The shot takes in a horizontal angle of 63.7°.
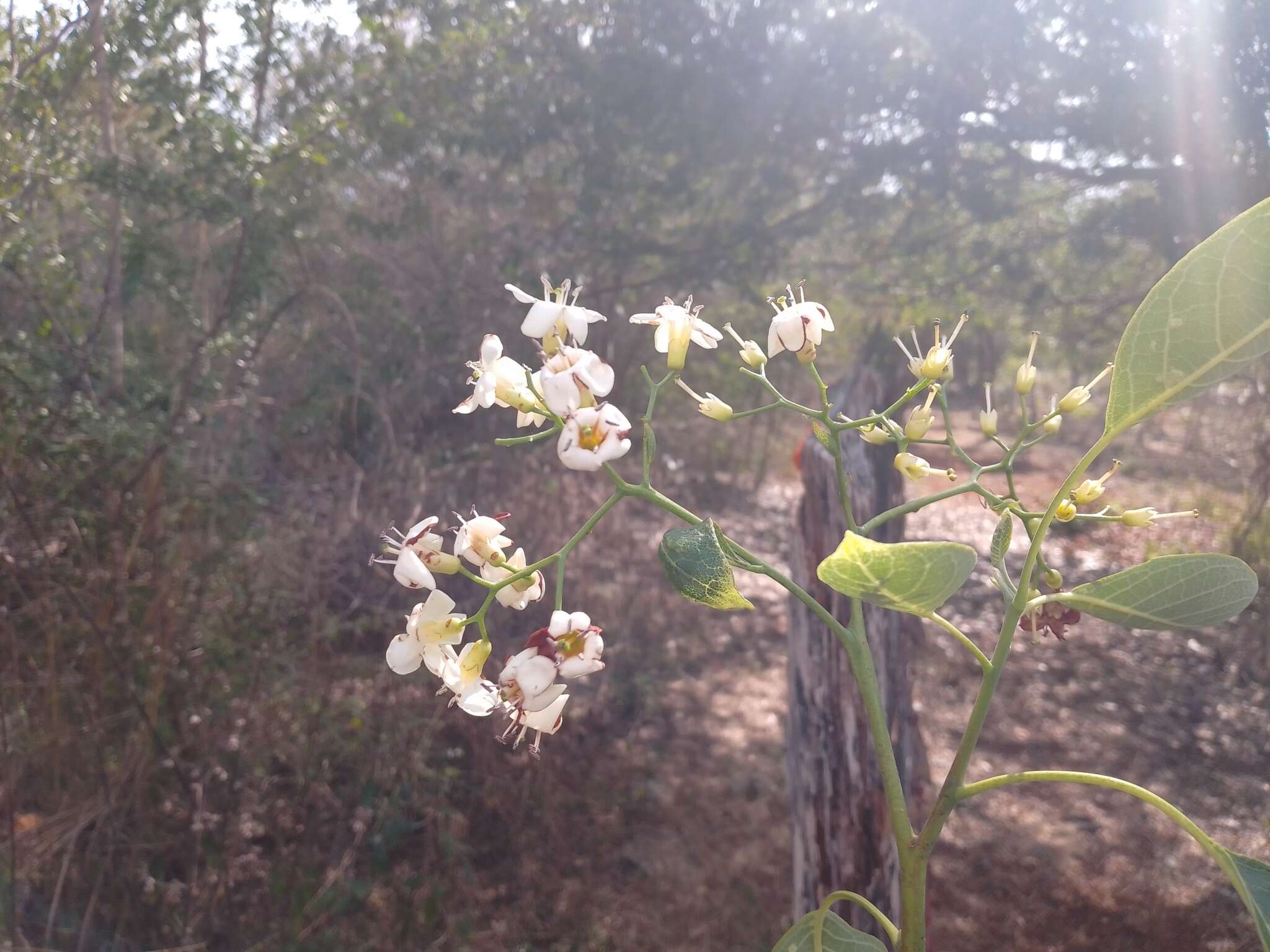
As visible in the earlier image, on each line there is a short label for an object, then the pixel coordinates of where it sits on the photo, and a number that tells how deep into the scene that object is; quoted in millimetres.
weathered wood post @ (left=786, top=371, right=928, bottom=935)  655
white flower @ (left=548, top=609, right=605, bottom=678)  224
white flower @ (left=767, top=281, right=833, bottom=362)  272
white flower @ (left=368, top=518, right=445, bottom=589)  235
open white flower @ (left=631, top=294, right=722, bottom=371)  267
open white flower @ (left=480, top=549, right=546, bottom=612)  248
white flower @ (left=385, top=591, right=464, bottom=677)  232
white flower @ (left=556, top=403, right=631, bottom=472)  218
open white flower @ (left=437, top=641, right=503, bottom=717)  234
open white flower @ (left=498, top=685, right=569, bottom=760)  237
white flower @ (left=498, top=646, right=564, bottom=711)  220
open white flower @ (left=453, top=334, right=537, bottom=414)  255
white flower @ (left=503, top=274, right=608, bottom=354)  248
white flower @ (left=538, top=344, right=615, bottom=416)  223
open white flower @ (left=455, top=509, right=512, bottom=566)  252
